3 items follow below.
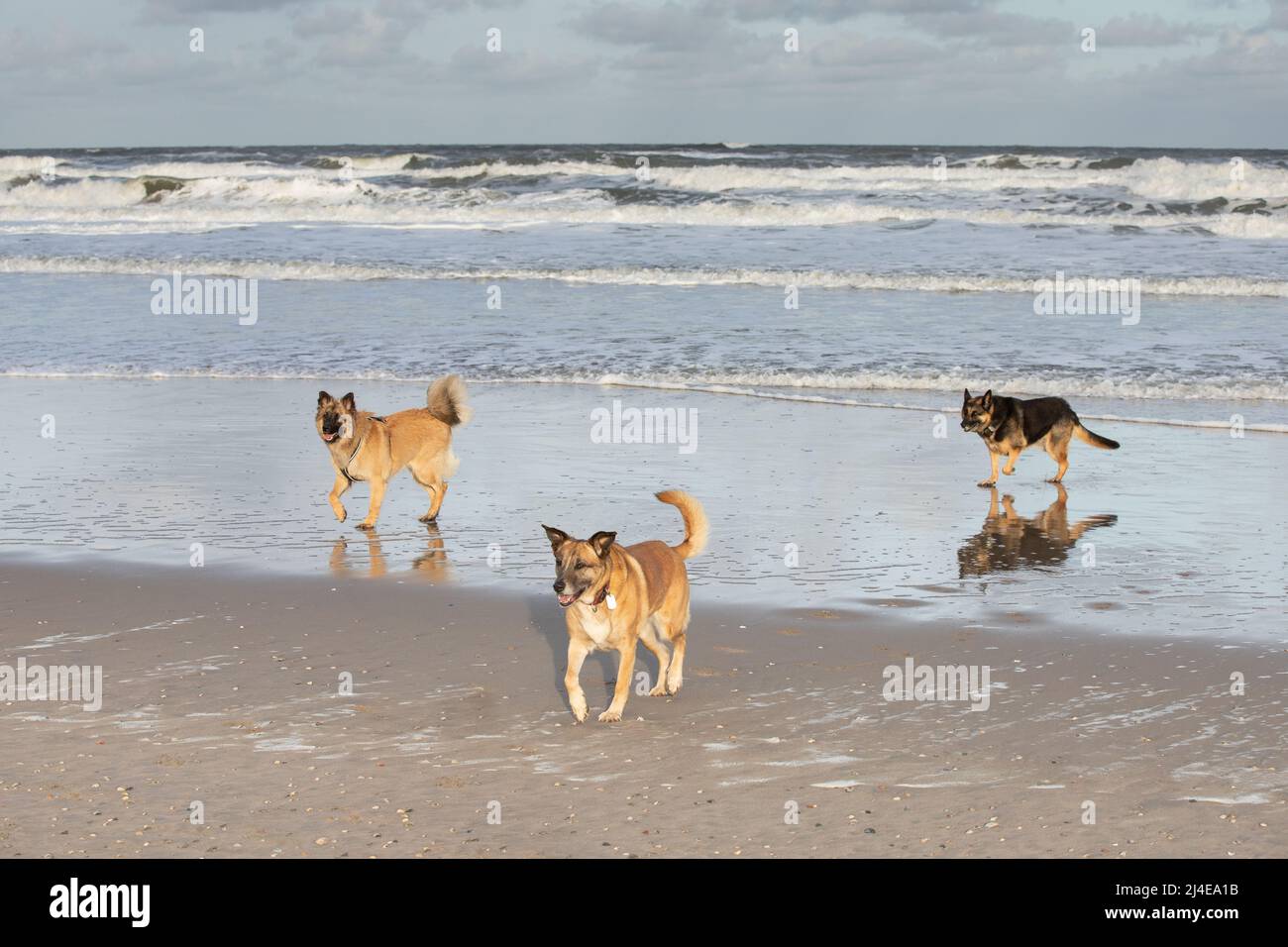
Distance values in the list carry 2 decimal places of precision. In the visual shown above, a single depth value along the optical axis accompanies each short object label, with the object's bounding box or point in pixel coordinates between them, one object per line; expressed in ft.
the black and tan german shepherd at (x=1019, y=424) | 35.40
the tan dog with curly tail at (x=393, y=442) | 30.04
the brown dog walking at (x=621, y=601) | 18.35
